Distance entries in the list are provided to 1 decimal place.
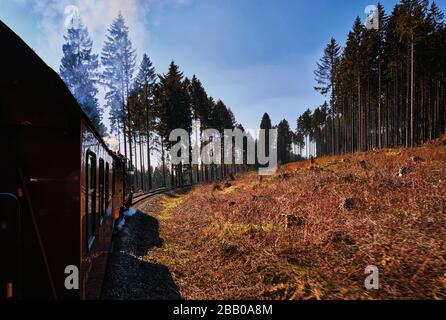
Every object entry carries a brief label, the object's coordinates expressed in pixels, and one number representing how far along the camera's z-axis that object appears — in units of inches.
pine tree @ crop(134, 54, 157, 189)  1545.3
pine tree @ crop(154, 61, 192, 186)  1598.2
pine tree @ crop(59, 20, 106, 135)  1230.3
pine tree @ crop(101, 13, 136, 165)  1435.8
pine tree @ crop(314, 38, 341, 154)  1793.8
